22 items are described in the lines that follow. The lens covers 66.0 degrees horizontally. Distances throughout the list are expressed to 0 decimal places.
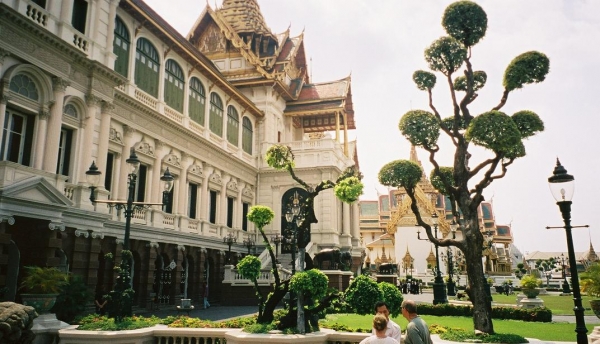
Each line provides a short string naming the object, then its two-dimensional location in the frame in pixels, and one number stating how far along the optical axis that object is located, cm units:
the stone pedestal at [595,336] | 868
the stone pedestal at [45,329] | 855
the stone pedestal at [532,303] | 1988
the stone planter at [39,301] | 901
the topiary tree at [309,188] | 1057
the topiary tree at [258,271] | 1032
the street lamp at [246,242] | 2612
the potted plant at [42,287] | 905
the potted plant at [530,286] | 2050
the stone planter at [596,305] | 981
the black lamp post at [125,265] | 958
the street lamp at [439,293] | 2212
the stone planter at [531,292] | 2044
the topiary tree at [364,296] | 856
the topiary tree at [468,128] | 1091
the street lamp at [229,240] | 2573
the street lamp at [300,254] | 907
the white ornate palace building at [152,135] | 1335
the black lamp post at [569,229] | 657
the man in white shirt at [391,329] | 598
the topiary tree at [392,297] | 872
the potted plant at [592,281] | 1073
